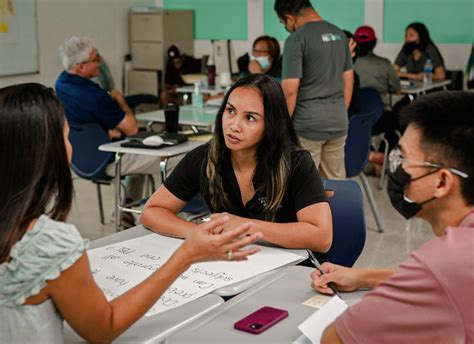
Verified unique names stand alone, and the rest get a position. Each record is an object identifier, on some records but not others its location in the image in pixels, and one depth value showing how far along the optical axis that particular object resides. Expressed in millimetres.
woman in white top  1330
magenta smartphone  1484
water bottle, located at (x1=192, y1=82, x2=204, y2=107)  5477
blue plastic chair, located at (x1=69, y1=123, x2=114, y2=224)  4398
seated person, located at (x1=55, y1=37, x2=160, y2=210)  4414
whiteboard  6648
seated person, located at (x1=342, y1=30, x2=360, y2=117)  5000
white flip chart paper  1684
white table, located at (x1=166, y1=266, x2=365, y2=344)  1449
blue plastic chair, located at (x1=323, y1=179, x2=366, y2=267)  2467
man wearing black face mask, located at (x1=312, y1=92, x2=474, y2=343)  1206
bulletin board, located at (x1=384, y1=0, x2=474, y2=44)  7684
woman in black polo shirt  2309
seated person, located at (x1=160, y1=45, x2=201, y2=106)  8361
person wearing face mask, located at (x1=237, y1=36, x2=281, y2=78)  5836
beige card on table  1622
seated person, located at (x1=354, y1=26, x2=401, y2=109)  6105
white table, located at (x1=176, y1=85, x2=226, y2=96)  5973
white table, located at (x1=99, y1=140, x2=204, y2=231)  3797
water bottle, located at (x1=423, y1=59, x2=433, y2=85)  6948
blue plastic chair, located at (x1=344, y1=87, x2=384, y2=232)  4602
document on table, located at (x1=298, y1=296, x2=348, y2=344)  1425
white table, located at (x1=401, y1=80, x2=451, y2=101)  6316
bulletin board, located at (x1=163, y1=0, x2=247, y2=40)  8945
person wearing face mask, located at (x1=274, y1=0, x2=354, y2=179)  3994
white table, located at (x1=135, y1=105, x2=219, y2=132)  4641
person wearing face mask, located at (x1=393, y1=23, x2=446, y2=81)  7426
